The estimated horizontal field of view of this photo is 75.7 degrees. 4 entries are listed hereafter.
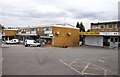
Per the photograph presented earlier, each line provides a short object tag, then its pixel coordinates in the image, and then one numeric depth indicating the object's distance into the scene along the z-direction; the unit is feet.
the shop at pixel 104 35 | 54.53
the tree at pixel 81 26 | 99.25
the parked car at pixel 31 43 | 55.89
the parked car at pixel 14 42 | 74.20
